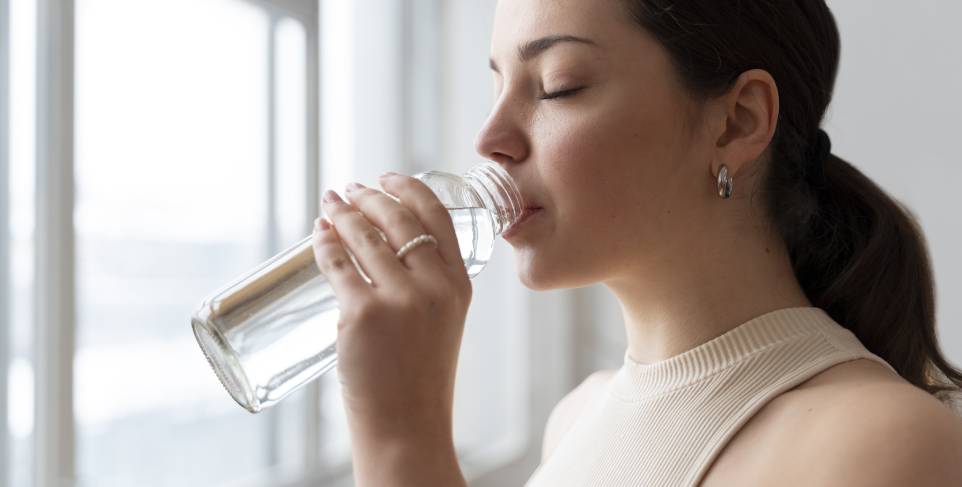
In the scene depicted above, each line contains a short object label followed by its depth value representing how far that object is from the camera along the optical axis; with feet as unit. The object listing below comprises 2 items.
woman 2.15
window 3.64
